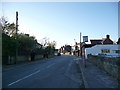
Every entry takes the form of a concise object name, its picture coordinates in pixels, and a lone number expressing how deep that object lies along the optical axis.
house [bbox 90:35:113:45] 36.13
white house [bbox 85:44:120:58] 25.42
